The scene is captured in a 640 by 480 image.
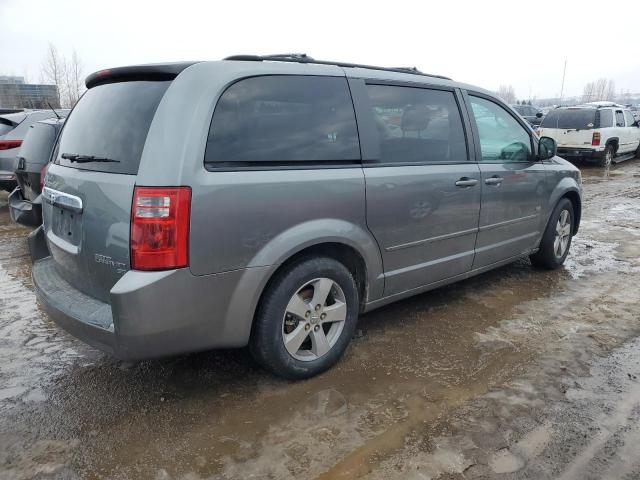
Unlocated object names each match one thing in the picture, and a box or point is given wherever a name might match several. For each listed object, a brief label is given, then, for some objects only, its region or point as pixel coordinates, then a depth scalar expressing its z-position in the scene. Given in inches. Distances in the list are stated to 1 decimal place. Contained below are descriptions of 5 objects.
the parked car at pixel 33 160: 205.0
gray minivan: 93.0
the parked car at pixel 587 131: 539.2
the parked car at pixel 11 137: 307.9
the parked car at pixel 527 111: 1089.0
